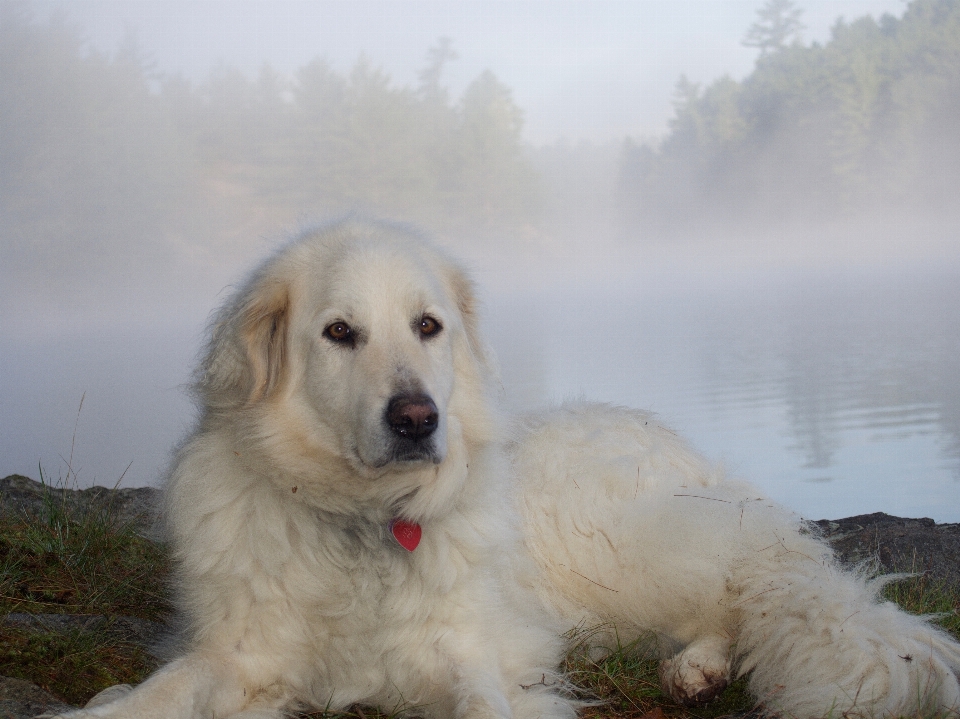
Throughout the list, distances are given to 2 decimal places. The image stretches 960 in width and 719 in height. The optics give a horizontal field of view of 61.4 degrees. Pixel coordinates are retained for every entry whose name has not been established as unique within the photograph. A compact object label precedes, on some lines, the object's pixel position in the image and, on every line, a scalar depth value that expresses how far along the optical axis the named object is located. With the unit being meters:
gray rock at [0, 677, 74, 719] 2.38
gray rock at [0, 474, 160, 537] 4.92
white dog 2.54
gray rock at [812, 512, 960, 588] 4.45
